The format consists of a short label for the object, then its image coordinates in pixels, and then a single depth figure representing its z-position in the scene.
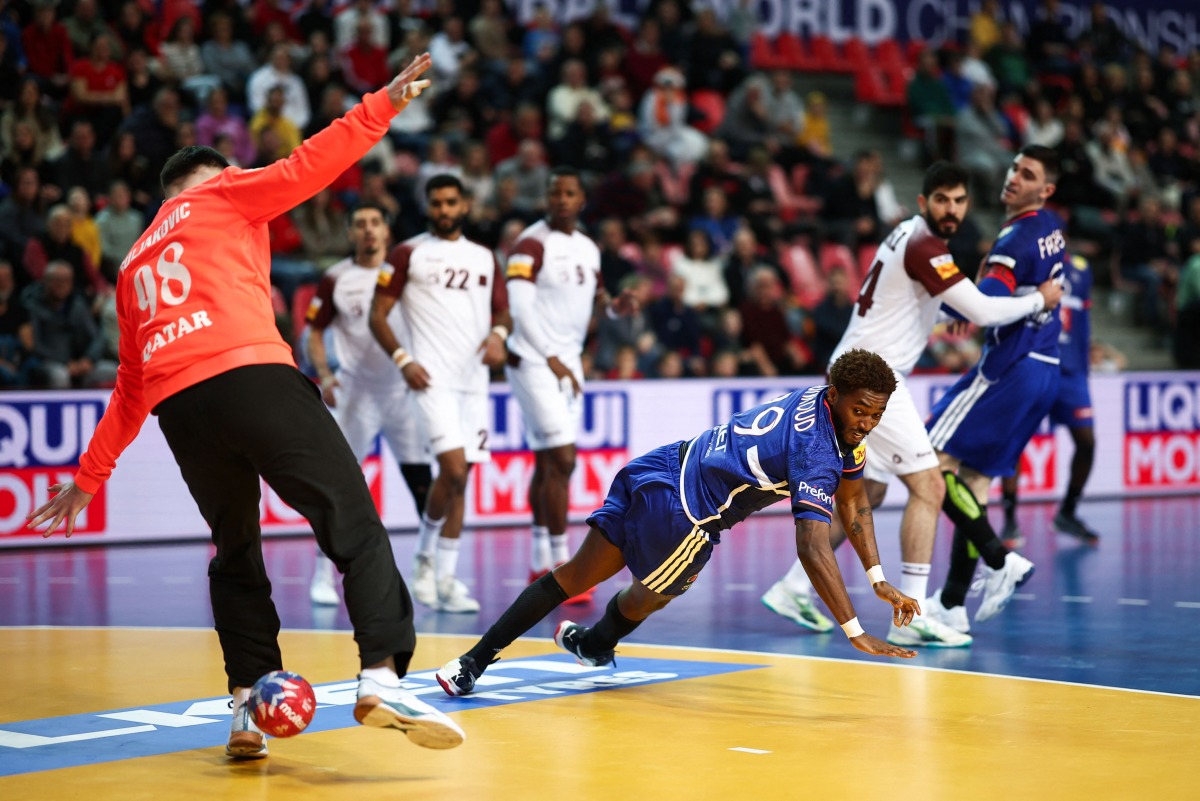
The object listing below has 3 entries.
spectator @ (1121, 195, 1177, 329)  20.00
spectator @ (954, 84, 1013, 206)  20.66
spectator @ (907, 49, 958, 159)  21.03
